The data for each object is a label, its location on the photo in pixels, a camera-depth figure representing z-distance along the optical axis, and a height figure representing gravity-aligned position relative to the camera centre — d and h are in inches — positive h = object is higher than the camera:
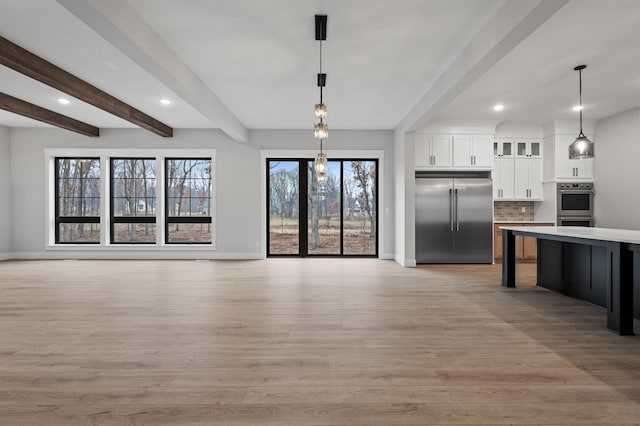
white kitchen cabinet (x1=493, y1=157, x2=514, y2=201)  277.3 +27.1
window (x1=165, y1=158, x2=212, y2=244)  301.7 +9.9
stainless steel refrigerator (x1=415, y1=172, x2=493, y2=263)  268.5 -7.7
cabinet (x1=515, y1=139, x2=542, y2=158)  279.0 +51.1
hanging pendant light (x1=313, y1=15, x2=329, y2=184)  123.6 +41.7
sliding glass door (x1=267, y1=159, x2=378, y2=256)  299.7 +3.2
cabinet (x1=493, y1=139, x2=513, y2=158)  278.4 +51.2
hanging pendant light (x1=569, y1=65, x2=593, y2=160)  163.0 +30.3
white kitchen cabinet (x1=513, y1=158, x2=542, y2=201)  277.9 +25.5
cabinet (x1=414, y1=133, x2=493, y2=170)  270.5 +47.4
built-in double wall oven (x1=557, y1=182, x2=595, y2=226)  267.4 +6.2
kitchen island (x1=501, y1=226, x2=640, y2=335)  117.8 -25.4
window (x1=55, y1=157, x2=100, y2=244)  299.1 +10.2
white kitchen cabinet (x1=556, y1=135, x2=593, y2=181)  266.2 +35.4
